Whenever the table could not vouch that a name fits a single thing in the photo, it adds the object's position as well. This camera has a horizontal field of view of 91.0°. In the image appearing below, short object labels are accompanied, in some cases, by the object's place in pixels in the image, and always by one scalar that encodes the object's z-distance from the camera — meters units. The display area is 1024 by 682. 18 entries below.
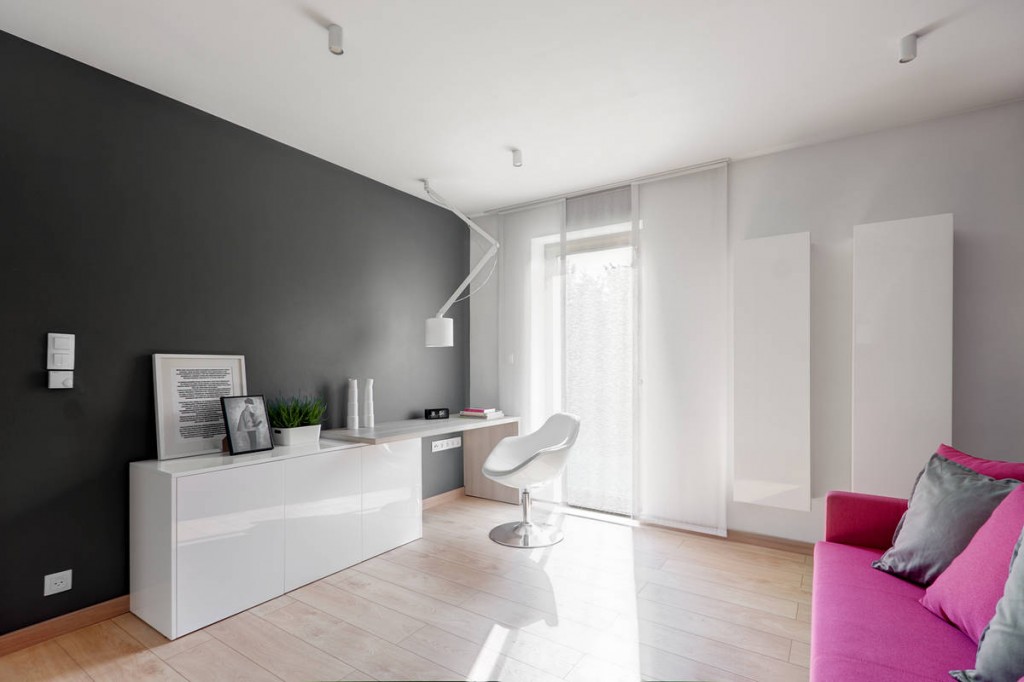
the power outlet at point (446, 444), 4.19
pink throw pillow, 1.31
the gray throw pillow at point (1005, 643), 1.07
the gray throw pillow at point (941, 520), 1.62
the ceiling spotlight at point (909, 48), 2.07
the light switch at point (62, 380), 2.16
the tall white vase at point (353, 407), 3.36
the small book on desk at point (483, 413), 4.05
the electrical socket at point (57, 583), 2.13
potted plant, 2.85
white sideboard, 2.17
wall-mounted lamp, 3.79
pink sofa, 1.24
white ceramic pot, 2.84
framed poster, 2.49
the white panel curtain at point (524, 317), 4.20
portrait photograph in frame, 2.58
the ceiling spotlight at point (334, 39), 1.99
